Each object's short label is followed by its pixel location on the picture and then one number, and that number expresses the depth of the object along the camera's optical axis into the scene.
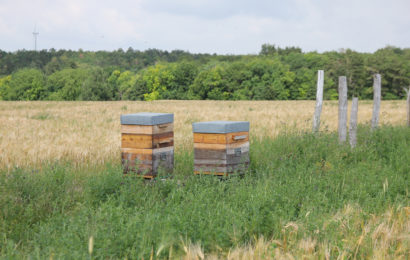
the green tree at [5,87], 94.50
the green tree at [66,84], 84.75
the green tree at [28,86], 88.69
